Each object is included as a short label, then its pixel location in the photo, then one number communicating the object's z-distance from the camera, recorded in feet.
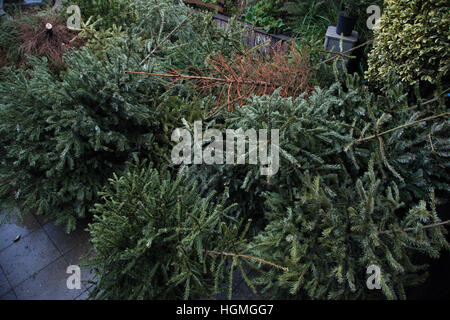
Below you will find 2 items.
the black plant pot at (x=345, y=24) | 11.00
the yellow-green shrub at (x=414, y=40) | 7.16
